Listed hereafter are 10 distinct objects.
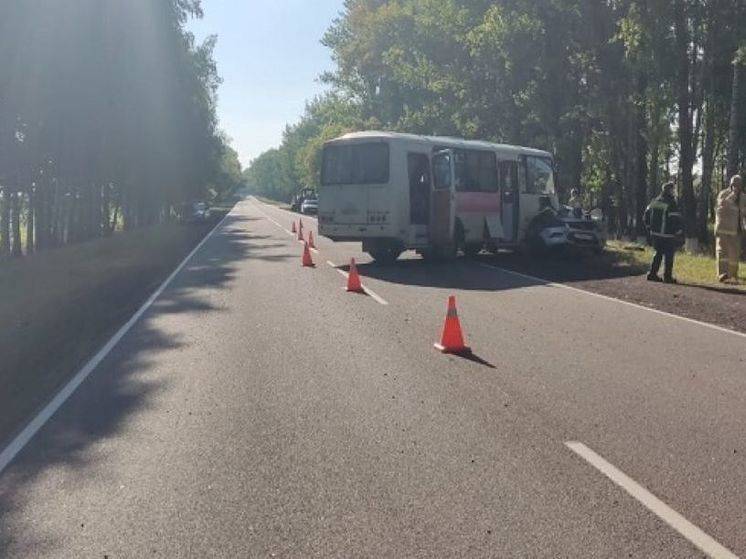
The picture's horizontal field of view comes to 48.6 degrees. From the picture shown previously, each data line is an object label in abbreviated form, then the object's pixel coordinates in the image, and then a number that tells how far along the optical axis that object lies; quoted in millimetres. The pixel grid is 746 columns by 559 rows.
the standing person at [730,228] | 16875
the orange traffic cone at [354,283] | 15936
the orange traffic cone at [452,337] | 9625
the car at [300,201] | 87175
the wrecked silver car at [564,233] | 23828
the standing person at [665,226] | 16859
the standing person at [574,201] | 26950
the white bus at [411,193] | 20703
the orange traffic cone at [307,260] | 21969
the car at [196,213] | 76438
